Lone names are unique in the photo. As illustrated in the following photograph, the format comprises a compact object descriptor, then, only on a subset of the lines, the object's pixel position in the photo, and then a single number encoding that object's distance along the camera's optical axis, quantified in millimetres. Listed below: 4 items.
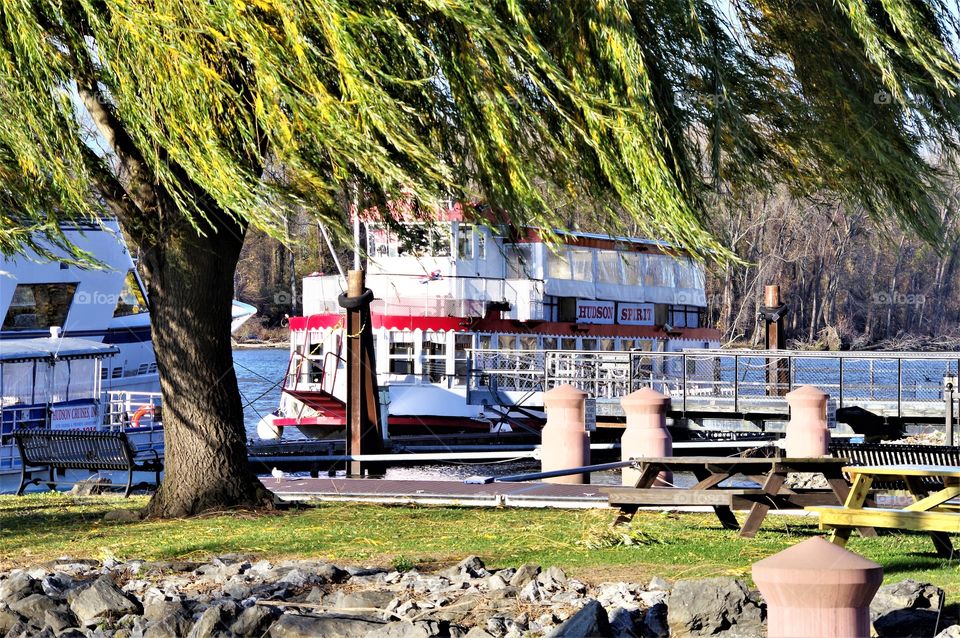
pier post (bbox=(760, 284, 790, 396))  58281
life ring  58387
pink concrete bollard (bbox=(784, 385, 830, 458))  40125
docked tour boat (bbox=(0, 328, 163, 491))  50344
